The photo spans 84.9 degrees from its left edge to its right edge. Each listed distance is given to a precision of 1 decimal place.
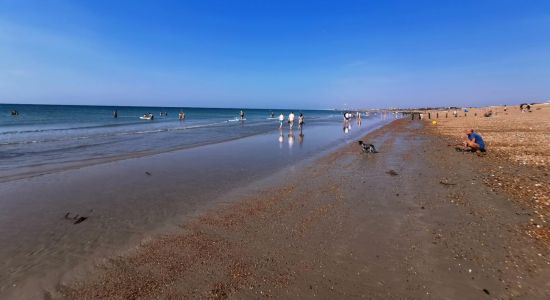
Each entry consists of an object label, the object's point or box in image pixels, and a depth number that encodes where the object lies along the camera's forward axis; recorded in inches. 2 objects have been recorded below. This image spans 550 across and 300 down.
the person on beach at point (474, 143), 605.0
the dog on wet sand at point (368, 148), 670.3
